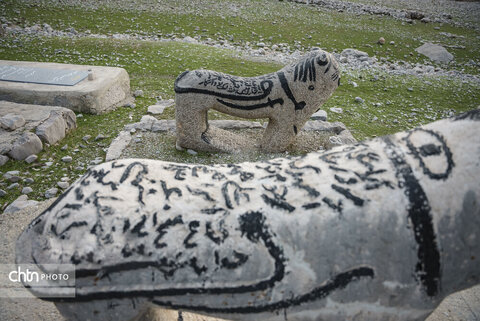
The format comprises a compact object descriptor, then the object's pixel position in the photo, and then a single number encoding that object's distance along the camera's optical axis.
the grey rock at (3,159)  3.70
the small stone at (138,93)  5.63
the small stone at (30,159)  3.81
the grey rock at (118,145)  4.00
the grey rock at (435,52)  8.32
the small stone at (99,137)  4.40
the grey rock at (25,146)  3.79
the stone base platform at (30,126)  3.82
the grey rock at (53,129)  4.03
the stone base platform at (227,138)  4.14
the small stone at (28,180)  3.54
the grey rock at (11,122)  3.96
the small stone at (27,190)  3.40
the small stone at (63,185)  3.52
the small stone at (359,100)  5.95
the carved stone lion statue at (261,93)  3.79
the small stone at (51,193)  3.39
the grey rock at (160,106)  5.13
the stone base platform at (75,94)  4.73
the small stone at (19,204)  3.14
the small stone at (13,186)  3.43
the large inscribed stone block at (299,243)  1.16
